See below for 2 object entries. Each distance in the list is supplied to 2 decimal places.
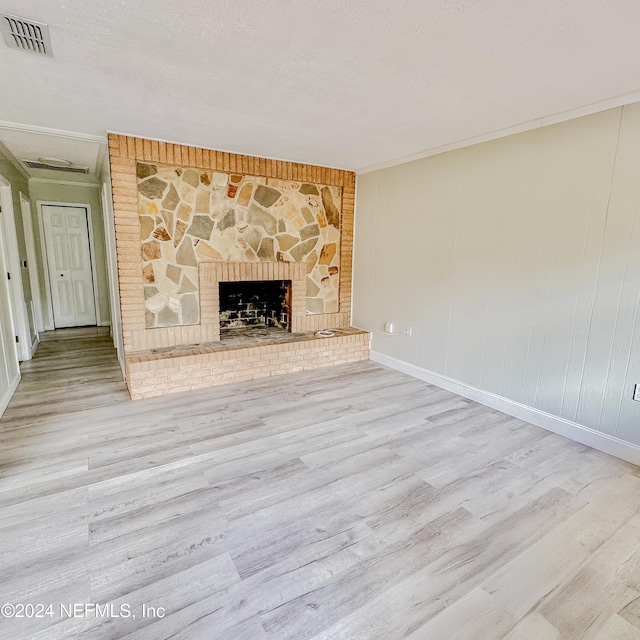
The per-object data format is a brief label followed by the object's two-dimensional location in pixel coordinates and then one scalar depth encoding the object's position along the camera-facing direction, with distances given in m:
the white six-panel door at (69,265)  5.87
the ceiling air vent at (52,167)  4.49
